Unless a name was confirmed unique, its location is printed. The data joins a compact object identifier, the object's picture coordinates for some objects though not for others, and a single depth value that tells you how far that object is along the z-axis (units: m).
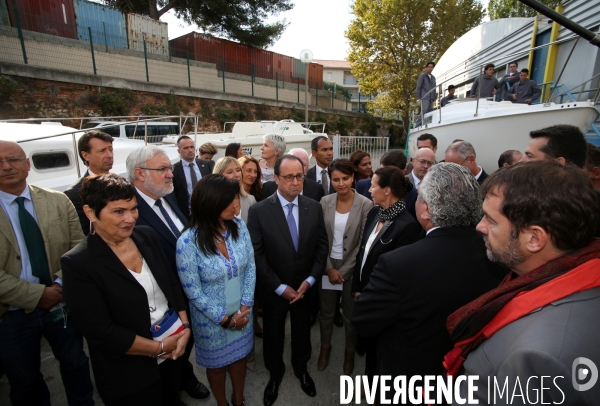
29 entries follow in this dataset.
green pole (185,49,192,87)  14.89
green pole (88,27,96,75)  11.60
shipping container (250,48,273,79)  19.58
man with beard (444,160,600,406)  0.81
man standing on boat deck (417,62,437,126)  8.45
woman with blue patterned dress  2.05
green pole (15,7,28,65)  10.00
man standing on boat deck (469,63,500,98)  7.92
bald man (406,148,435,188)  3.62
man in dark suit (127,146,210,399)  2.32
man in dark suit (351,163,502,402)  1.46
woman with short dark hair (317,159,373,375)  2.88
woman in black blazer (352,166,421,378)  2.18
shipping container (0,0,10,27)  10.44
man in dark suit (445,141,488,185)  3.47
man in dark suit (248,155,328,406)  2.56
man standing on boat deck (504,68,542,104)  7.41
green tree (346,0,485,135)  17.08
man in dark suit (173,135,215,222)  4.51
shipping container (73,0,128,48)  12.58
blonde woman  3.31
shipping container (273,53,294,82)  21.24
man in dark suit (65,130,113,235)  2.85
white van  7.54
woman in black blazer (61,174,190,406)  1.62
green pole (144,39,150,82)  13.10
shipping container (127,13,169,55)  13.95
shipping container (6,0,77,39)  11.01
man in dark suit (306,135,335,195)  4.45
